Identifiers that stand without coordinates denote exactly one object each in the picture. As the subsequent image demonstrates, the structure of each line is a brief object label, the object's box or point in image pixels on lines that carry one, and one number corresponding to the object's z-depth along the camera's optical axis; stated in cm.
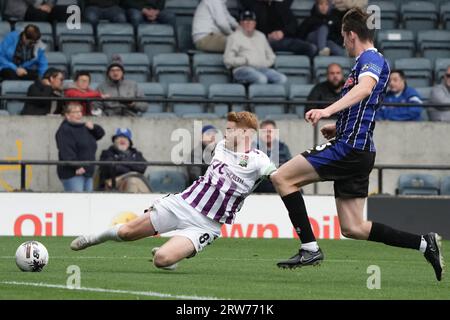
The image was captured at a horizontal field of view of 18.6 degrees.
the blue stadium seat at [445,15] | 2152
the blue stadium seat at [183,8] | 2097
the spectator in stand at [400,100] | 1794
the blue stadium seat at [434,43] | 2084
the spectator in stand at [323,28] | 2045
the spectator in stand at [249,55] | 1923
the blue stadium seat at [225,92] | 1862
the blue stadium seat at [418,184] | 1775
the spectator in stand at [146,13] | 2042
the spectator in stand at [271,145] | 1681
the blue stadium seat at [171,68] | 1939
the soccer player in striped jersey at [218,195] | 1102
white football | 1080
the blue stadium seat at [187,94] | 1852
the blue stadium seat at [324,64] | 1975
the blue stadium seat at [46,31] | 1961
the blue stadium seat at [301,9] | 2143
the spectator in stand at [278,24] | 2034
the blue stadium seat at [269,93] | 1872
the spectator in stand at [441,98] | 1809
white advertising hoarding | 1647
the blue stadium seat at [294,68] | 1978
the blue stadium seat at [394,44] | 2070
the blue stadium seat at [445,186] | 1781
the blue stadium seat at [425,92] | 1909
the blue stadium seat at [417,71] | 2003
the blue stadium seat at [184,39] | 2039
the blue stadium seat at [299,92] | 1902
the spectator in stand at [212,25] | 1956
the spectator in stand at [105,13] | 2031
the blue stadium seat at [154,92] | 1866
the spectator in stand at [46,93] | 1739
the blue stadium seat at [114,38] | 1989
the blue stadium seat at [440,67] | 2008
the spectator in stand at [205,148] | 1686
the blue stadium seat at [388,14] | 2138
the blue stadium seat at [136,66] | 1933
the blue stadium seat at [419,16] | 2158
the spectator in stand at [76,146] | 1689
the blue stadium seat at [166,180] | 1739
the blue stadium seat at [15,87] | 1814
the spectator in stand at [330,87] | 1784
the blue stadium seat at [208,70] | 1955
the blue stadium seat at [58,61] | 1906
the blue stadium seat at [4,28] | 1922
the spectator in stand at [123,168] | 1695
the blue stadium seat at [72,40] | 1972
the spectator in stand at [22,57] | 1831
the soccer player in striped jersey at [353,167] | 1068
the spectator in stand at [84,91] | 1744
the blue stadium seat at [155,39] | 2008
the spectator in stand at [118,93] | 1769
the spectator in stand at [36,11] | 1998
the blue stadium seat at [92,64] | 1906
